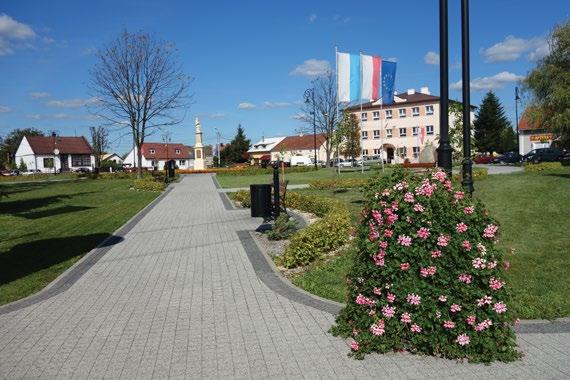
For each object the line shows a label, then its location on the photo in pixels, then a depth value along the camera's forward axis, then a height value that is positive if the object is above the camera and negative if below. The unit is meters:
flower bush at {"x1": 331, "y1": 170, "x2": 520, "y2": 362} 3.98 -0.94
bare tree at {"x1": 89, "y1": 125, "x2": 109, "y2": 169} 86.31 +5.65
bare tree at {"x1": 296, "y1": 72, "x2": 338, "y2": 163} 64.56 +6.97
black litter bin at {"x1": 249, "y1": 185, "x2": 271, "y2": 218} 10.87 -0.70
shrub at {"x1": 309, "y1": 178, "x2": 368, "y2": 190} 22.44 -0.80
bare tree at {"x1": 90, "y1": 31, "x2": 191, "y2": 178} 35.94 +5.16
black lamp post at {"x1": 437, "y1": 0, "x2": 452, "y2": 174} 5.88 +0.85
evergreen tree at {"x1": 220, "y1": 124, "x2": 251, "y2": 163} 95.06 +4.07
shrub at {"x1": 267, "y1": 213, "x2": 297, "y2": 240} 10.32 -1.31
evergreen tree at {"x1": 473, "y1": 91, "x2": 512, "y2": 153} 65.88 +5.10
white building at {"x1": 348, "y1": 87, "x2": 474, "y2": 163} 70.25 +5.99
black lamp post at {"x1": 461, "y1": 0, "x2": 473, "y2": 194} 6.23 +1.10
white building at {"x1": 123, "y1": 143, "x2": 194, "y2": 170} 102.56 +3.48
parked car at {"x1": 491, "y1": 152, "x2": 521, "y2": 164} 47.69 +0.30
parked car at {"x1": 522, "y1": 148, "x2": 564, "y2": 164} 41.53 +0.47
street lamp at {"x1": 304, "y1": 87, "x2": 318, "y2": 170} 62.63 +6.85
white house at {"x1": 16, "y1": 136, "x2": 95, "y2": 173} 83.94 +3.55
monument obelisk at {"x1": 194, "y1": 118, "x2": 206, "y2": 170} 58.94 +2.33
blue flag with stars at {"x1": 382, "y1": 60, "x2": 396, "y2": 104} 27.02 +4.82
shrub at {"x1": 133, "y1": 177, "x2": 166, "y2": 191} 28.32 -0.81
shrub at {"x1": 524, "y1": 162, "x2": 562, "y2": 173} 27.95 -0.37
